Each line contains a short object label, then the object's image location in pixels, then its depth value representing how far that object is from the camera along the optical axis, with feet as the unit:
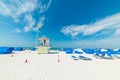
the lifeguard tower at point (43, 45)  48.71
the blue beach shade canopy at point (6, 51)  48.45
